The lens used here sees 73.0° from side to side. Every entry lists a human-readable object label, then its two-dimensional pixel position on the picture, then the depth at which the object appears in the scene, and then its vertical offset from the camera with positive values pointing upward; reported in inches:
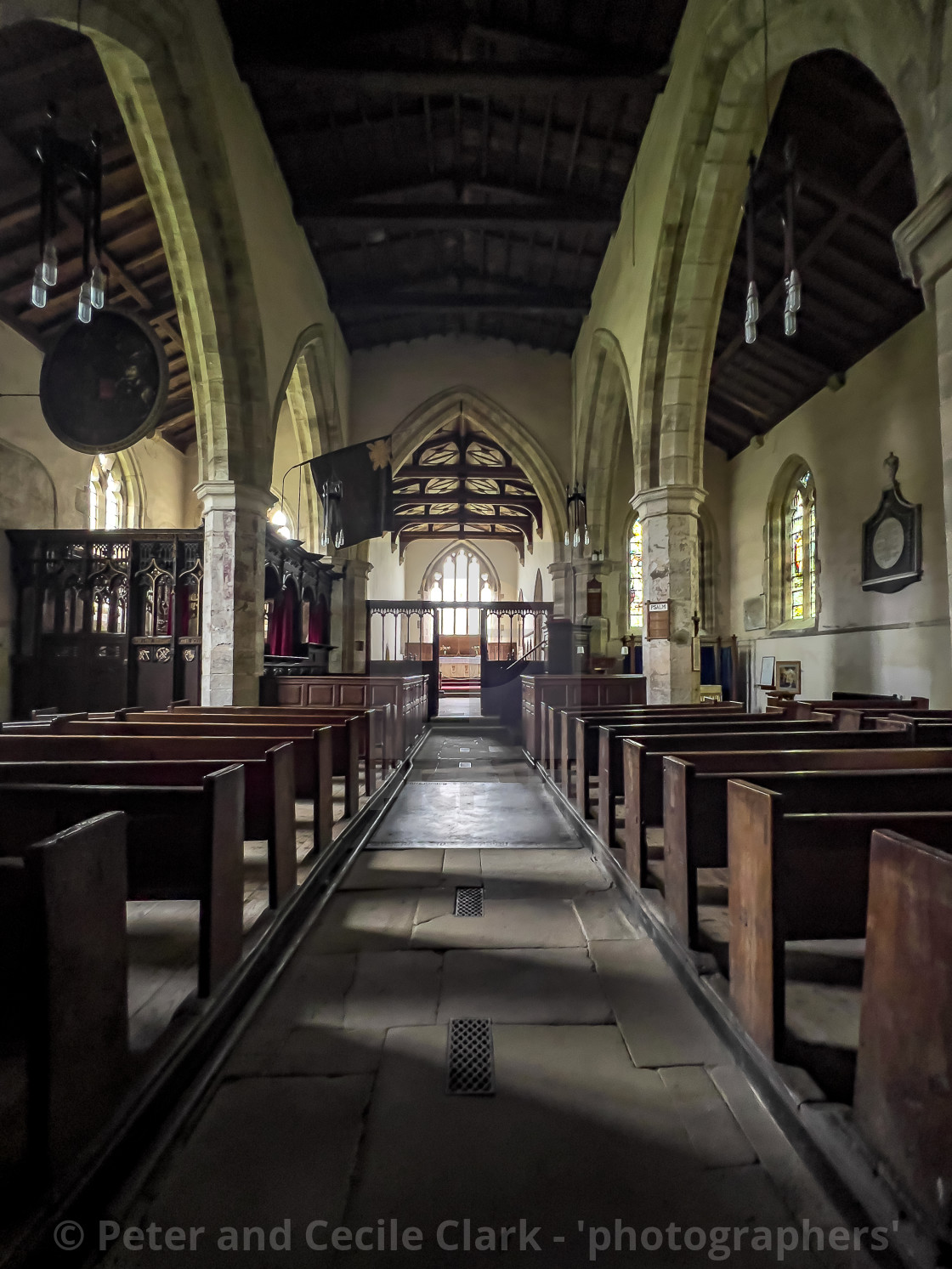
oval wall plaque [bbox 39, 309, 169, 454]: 180.4 +79.5
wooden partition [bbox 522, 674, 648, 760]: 239.3 -11.8
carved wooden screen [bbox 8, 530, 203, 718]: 270.1 +19.3
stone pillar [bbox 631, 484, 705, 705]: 253.0 +34.5
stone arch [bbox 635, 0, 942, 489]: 113.5 +144.9
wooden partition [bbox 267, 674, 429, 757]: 250.2 -10.6
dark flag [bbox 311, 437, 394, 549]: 318.7 +87.9
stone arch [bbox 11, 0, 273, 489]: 181.6 +155.3
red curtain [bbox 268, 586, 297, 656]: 343.6 +21.4
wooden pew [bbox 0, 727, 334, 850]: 97.4 -12.8
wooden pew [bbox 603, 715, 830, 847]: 112.8 -12.6
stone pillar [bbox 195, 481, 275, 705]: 244.1 +25.4
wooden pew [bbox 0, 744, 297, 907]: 76.8 -14.1
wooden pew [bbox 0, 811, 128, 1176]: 40.4 -21.5
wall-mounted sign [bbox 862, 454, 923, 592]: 283.6 +56.3
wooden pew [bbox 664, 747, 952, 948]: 69.9 -15.8
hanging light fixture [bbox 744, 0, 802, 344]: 140.3 +100.8
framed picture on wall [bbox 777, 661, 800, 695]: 379.2 -7.1
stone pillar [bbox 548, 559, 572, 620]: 472.7 +56.4
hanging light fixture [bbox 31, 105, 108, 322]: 131.6 +103.6
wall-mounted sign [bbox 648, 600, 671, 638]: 253.9 +17.6
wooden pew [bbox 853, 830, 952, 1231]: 37.9 -22.6
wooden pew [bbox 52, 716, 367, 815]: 112.5 -12.5
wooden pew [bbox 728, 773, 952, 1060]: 54.5 -19.9
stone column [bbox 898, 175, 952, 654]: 101.5 +66.2
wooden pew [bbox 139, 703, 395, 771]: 141.5 -11.5
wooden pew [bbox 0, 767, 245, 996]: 63.9 -17.3
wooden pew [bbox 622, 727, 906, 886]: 94.7 -13.8
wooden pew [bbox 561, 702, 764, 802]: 136.1 -12.7
